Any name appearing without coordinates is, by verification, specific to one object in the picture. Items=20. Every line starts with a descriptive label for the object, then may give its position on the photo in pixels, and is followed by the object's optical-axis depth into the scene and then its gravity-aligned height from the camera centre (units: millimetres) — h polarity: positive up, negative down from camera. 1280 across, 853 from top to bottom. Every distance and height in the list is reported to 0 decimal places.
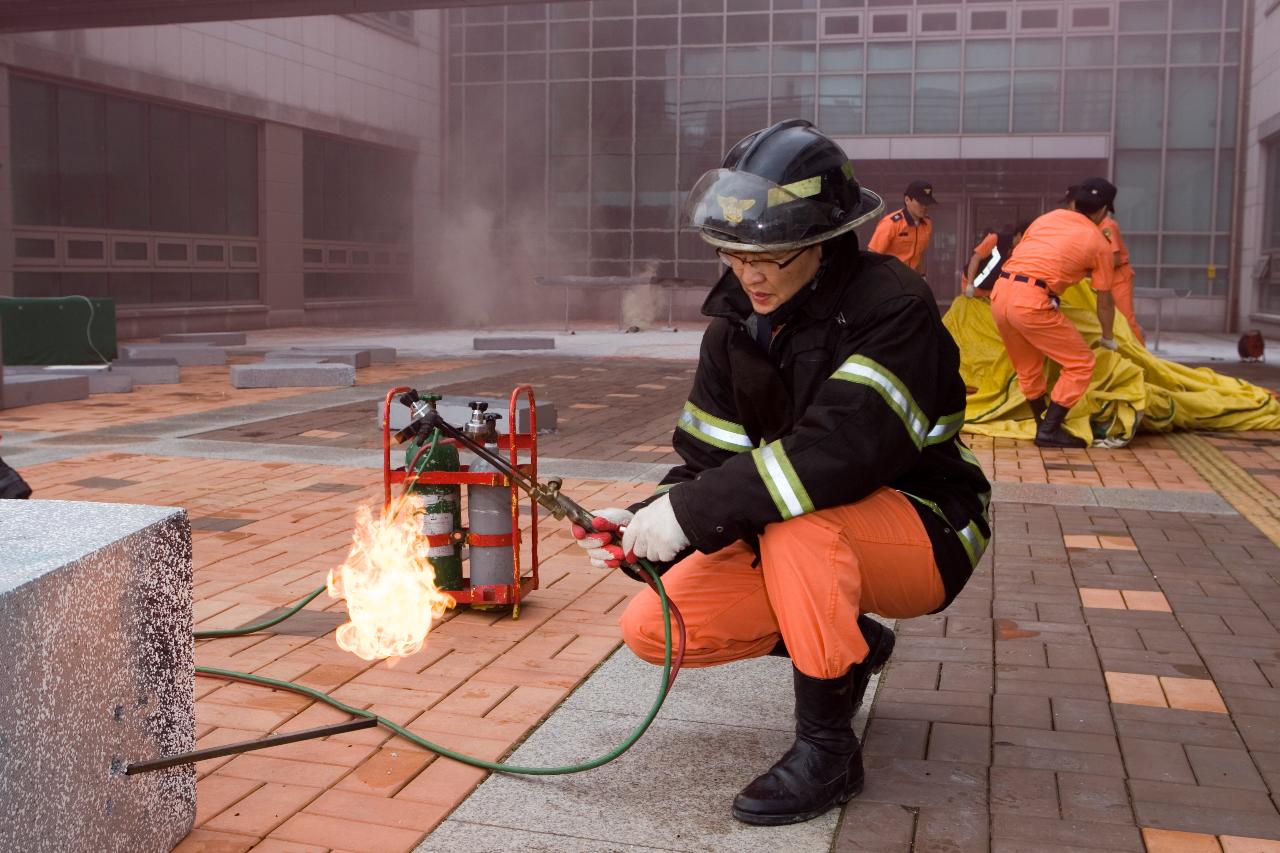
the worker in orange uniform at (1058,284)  8672 -16
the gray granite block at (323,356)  14073 -859
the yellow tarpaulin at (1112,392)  9219 -791
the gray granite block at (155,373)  12961 -960
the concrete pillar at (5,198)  17812 +974
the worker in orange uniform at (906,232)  12305 +444
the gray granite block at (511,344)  18312 -917
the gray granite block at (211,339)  18406 -895
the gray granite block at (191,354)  15219 -916
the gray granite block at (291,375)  12312 -929
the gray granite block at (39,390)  10664 -961
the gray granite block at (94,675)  2188 -720
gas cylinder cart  4402 -789
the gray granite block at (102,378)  11930 -941
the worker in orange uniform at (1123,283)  11672 -3
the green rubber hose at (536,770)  3029 -1135
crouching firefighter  2850 -411
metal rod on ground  2623 -1010
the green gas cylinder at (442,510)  4473 -780
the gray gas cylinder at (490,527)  4461 -831
